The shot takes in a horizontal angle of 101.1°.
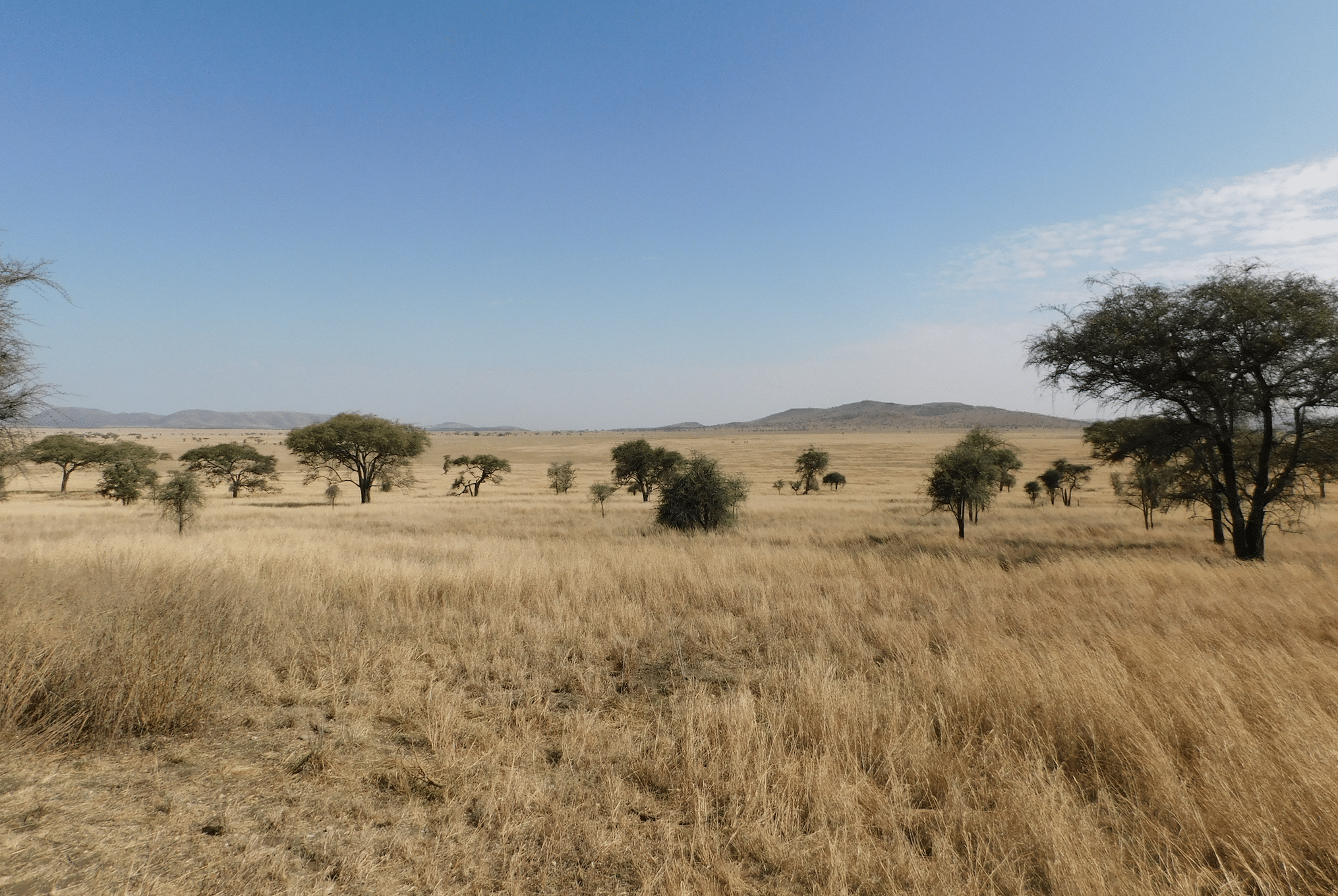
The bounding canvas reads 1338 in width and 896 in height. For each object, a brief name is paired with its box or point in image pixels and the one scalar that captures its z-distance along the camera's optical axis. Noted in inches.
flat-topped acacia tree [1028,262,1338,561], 514.3
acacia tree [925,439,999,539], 992.9
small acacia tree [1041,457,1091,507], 1857.8
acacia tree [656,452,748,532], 966.4
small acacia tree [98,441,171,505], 1473.9
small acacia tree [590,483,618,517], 1606.8
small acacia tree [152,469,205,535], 851.4
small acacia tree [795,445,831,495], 2524.6
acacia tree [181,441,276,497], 2023.9
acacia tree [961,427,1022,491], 1333.7
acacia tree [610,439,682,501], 1967.3
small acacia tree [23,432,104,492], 2033.7
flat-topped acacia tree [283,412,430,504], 1775.3
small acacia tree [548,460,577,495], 2298.2
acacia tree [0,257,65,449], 354.3
